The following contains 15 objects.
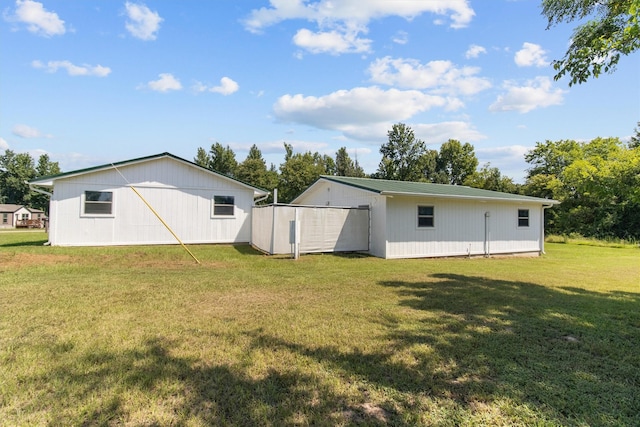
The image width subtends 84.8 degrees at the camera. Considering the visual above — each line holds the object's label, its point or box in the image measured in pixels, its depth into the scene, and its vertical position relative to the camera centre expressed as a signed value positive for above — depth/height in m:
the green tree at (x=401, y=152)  42.41 +8.71
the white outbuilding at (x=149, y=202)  13.48 +0.61
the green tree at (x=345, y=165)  49.38 +8.10
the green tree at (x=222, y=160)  43.25 +7.41
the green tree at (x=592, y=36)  5.83 +3.35
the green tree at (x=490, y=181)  35.03 +4.70
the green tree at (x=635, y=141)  35.50 +8.84
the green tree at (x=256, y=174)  41.03 +5.52
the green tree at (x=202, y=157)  44.25 +7.89
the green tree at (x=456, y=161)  43.97 +7.95
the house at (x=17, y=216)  44.72 +0.00
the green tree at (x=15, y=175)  57.72 +6.82
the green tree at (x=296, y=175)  39.62 +5.26
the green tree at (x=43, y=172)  56.62 +7.65
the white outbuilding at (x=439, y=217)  13.40 +0.29
